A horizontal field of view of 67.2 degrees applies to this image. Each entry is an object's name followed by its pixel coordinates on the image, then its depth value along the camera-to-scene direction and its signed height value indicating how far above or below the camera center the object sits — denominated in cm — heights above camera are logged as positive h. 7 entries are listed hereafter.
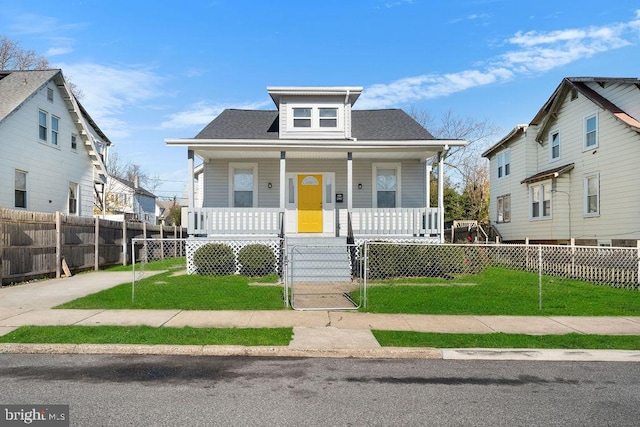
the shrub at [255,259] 1398 -104
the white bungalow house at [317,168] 1706 +204
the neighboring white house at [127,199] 4253 +235
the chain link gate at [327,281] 1033 -161
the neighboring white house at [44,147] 1804 +323
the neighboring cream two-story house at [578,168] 1744 +240
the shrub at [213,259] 1412 -105
